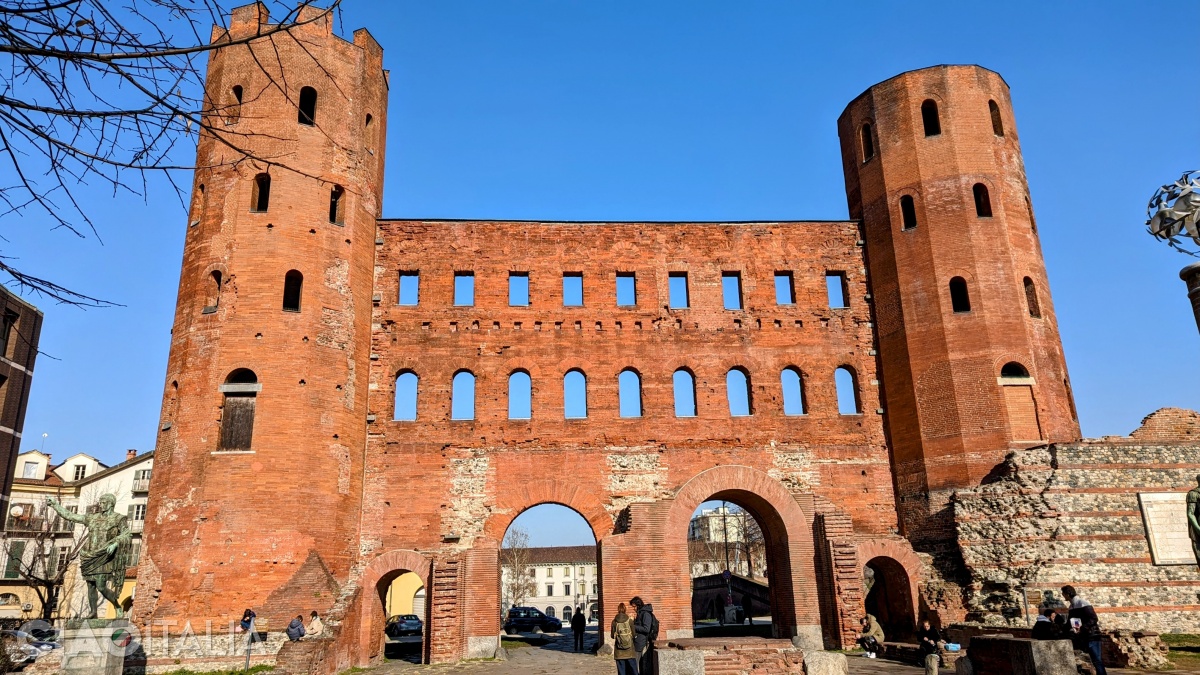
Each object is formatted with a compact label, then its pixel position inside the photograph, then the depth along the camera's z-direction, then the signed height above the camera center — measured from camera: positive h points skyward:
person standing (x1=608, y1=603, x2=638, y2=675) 10.70 -0.97
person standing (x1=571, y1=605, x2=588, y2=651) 21.77 -1.46
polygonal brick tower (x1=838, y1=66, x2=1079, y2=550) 19.55 +6.82
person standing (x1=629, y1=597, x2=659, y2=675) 11.12 -0.81
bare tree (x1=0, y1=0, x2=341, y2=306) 4.13 +2.66
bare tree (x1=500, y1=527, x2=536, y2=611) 62.28 +0.02
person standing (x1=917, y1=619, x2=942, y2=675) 13.82 -1.30
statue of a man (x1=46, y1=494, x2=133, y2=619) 14.28 +0.56
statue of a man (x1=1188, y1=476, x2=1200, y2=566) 11.30 +0.54
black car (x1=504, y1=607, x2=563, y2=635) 34.16 -2.01
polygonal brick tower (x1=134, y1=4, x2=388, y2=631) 17.08 +5.04
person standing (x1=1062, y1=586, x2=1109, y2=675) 10.03 -0.91
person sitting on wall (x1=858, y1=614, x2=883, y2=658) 16.94 -1.58
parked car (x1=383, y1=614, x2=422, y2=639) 32.41 -2.00
